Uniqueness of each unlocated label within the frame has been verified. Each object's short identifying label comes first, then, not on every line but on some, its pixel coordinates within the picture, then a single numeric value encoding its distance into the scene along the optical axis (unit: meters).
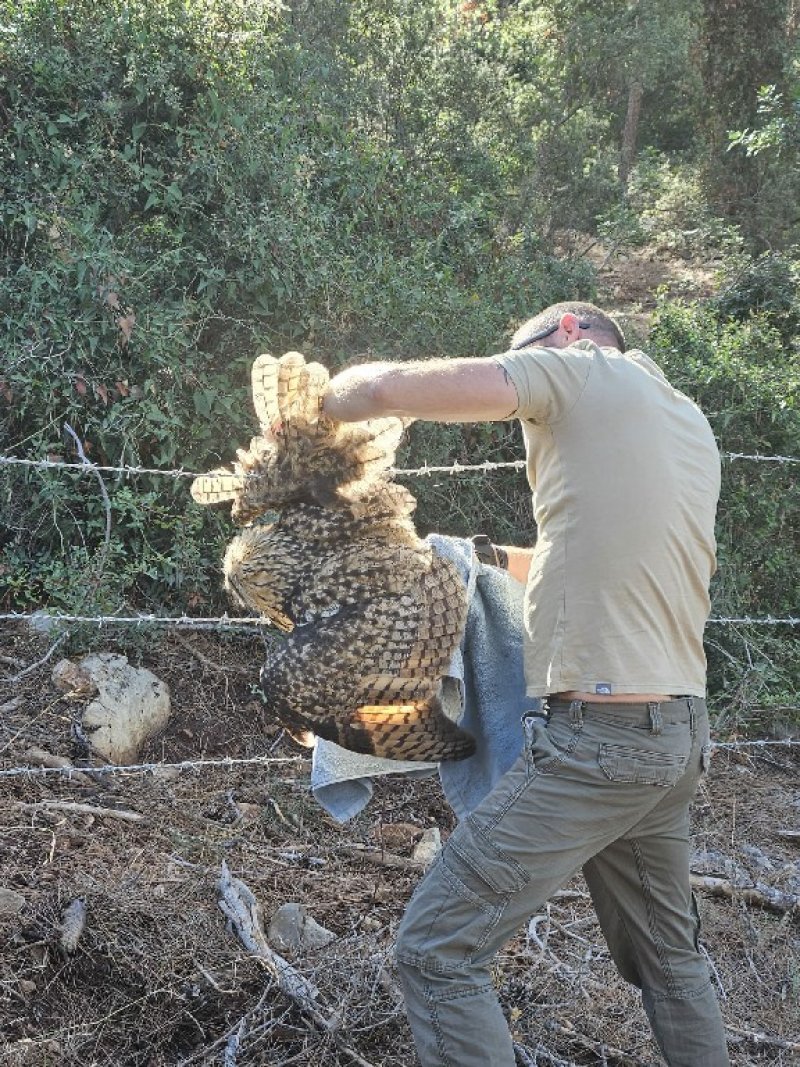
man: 2.62
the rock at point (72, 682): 5.36
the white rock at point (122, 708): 5.23
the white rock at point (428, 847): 4.79
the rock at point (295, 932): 3.91
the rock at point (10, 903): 3.79
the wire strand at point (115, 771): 4.29
